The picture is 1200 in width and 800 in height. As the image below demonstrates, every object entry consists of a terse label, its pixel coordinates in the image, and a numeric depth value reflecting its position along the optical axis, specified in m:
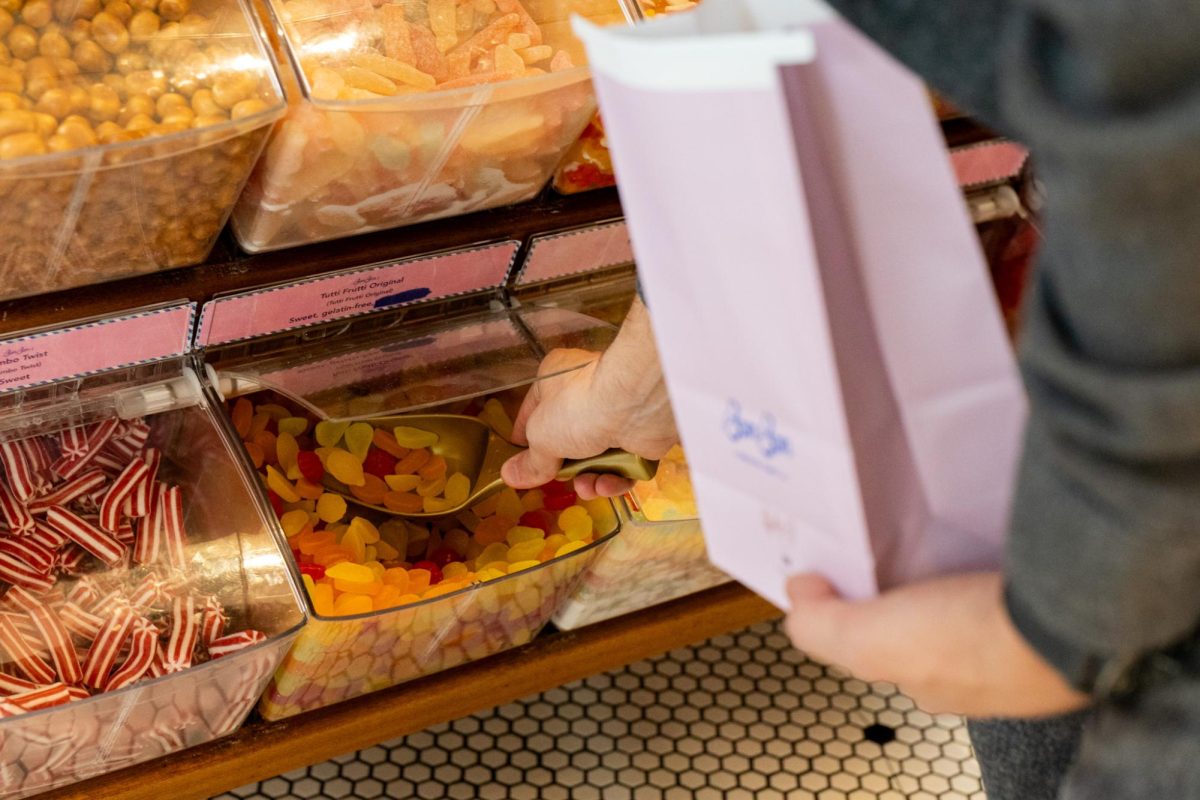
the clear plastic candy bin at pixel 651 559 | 1.38
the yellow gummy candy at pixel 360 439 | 1.44
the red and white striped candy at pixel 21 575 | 1.25
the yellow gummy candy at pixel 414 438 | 1.44
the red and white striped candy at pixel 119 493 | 1.32
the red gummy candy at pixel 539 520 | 1.45
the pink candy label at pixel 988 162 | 1.71
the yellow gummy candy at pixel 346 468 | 1.42
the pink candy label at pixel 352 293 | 1.26
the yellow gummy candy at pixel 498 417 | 1.47
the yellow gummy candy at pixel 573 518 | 1.44
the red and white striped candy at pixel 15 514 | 1.28
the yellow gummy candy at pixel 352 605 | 1.26
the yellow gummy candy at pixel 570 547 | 1.34
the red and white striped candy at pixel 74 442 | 1.29
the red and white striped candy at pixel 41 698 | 1.14
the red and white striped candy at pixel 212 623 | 1.23
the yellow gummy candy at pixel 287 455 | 1.41
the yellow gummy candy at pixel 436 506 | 1.44
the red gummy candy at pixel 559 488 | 1.46
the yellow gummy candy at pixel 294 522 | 1.37
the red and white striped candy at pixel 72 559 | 1.29
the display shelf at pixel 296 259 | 1.14
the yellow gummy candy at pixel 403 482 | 1.44
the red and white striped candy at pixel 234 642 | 1.20
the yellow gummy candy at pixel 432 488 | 1.45
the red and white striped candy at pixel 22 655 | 1.20
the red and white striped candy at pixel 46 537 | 1.28
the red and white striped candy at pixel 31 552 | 1.27
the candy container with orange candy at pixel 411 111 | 1.06
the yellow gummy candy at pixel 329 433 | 1.45
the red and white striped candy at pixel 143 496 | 1.33
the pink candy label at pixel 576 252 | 1.41
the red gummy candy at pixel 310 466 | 1.42
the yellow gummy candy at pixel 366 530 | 1.39
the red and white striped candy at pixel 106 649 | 1.22
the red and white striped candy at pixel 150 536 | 1.31
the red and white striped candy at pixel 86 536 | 1.30
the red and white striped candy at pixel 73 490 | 1.30
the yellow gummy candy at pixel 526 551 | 1.41
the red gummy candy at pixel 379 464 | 1.45
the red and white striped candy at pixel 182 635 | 1.21
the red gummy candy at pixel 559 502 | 1.46
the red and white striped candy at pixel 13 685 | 1.17
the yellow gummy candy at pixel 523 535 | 1.43
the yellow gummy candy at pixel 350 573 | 1.33
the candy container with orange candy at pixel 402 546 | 1.31
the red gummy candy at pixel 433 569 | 1.40
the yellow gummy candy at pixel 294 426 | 1.43
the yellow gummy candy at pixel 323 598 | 1.25
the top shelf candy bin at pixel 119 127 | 0.96
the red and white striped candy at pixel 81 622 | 1.24
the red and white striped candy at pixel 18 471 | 1.27
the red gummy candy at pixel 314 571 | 1.32
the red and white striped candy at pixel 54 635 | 1.22
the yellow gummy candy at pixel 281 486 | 1.39
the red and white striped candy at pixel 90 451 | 1.30
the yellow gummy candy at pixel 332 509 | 1.40
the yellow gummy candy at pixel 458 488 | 1.45
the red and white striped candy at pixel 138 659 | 1.20
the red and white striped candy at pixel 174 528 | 1.31
